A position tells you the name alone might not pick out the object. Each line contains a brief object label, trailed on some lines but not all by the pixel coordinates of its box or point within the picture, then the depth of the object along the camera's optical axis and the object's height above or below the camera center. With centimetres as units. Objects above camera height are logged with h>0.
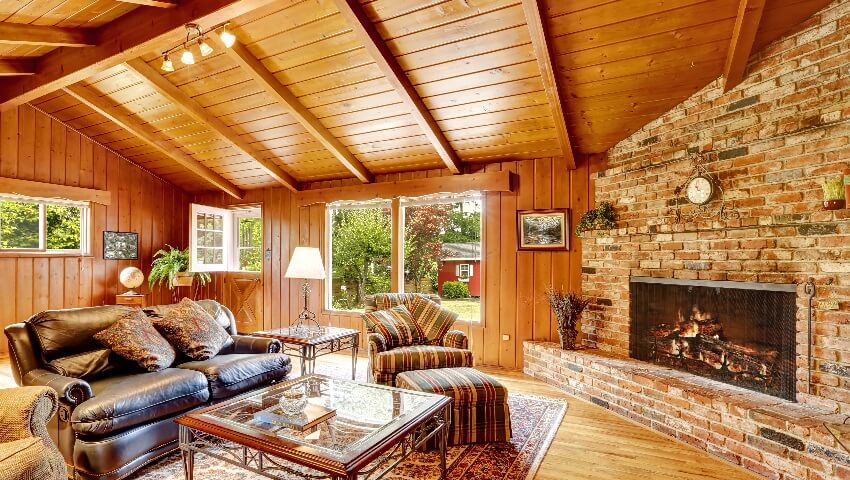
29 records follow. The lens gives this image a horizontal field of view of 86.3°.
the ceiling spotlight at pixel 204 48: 299 +130
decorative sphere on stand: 602 -44
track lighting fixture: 301 +142
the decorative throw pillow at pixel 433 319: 373 -62
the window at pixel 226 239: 626 +8
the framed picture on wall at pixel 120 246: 613 -2
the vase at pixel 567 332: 415 -80
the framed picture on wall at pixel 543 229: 454 +16
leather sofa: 229 -83
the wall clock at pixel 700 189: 330 +41
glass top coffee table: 179 -83
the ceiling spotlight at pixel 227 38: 306 +141
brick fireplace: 261 -6
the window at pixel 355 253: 589 -11
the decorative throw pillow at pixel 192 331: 324 -63
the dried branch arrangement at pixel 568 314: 413 -63
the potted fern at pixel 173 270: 632 -37
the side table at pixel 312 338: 367 -78
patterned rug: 251 -128
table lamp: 421 -19
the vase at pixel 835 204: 253 +23
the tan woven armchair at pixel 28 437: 163 -76
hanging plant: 411 +25
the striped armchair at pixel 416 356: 321 -81
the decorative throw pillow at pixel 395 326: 356 -65
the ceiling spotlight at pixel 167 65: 312 +124
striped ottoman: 281 -100
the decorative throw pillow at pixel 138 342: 287 -63
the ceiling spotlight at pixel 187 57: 301 +125
